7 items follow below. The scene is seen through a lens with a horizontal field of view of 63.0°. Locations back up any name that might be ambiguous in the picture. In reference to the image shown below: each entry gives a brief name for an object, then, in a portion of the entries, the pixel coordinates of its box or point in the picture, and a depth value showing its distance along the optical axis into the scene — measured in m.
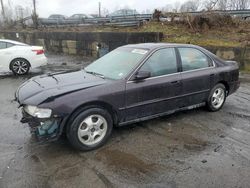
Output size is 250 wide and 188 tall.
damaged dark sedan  2.88
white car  7.67
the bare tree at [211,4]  11.81
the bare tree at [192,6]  14.45
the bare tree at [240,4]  17.87
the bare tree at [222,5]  12.48
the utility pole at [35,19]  18.81
